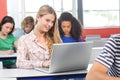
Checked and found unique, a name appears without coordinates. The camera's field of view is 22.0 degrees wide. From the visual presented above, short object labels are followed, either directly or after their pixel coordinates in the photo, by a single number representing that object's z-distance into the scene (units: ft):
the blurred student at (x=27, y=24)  18.65
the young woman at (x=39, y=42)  9.70
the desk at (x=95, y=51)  12.39
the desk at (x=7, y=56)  14.38
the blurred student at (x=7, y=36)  16.16
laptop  8.21
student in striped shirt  5.00
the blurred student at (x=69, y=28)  14.33
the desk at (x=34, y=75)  8.33
